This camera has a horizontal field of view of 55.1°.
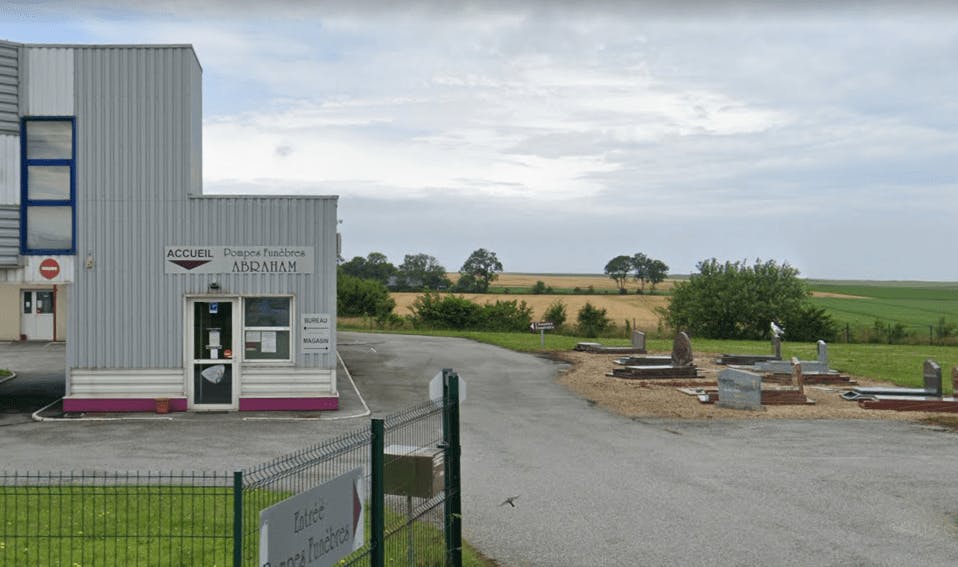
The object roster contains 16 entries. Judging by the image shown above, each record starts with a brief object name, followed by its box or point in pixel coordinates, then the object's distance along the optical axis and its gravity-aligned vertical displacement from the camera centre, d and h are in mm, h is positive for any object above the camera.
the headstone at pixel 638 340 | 36875 -1641
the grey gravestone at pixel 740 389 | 20766 -2055
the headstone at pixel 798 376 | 22000 -1852
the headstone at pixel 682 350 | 28516 -1596
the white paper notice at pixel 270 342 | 19953 -913
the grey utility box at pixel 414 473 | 8062 -1530
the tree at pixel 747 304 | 48969 -270
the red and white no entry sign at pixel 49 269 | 19484 +667
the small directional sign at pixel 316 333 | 19844 -716
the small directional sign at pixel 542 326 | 38125 -1115
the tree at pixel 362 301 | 53938 -75
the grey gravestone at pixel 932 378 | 22359 -1939
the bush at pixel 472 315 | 51469 -875
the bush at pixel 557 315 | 51062 -877
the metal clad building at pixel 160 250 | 19625 +1082
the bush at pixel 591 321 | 49094 -1169
